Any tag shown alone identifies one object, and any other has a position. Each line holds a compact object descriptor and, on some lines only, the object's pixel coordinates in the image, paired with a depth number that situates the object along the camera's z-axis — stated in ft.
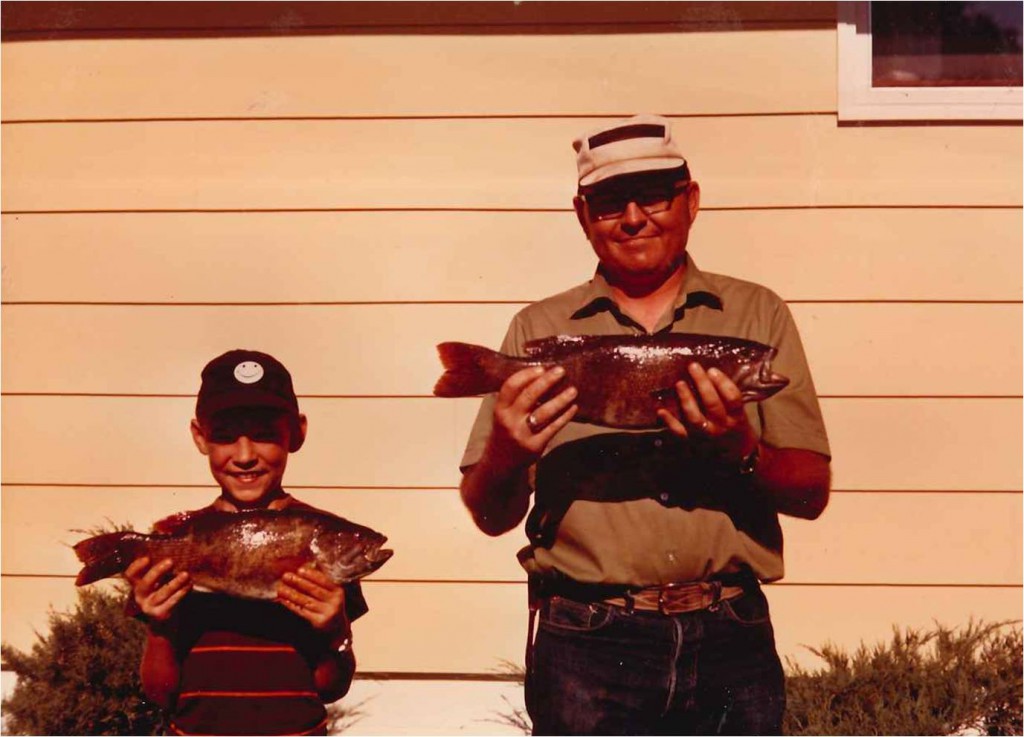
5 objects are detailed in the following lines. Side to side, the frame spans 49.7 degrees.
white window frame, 13.93
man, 7.81
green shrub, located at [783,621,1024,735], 12.40
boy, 8.09
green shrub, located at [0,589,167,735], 13.03
